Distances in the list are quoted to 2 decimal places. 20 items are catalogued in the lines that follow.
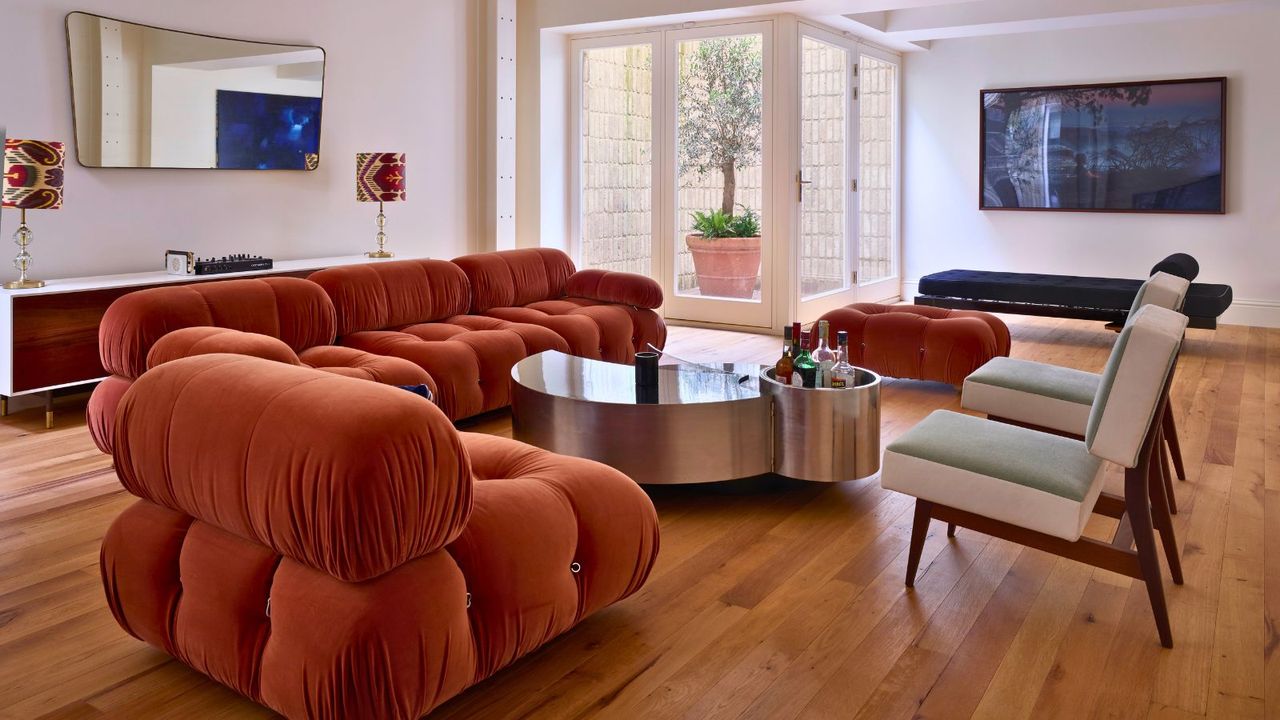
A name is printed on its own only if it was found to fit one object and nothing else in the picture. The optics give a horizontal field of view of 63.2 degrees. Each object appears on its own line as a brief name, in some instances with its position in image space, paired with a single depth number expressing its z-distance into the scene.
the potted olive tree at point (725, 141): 7.86
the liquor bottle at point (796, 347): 3.81
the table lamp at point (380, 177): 6.65
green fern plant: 7.99
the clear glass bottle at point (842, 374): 3.82
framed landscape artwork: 8.27
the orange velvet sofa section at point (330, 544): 1.99
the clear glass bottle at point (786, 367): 3.89
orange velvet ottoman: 5.57
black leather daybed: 7.11
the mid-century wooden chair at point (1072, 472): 2.59
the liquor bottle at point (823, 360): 3.80
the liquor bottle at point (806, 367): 3.79
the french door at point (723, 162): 7.81
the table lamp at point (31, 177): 4.82
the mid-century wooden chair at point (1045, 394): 3.59
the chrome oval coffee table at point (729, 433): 3.75
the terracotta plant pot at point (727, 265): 8.05
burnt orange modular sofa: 4.29
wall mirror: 5.49
